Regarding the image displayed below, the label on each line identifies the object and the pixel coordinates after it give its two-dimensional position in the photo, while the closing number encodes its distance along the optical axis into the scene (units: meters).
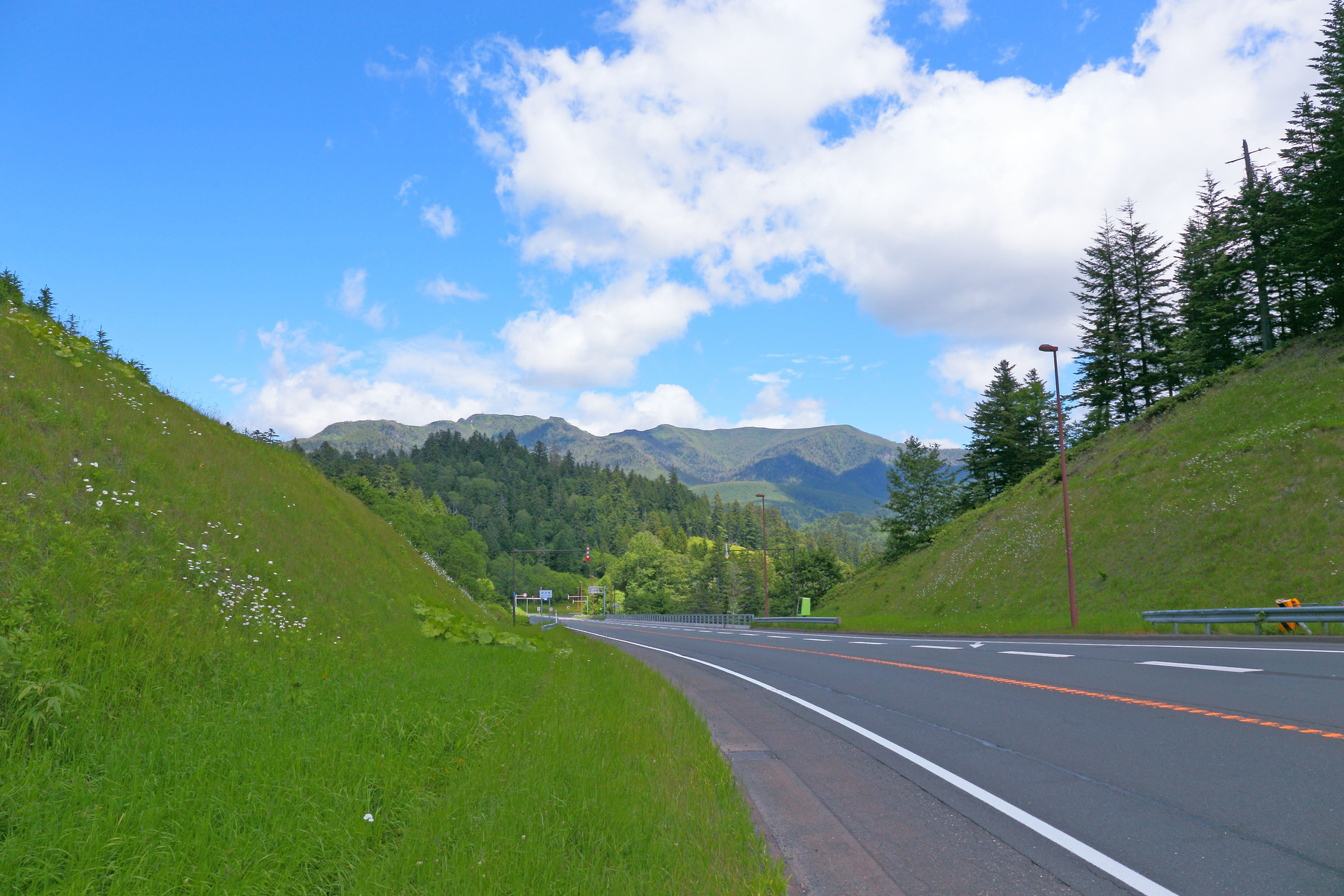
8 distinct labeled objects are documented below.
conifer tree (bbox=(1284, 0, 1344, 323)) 32.56
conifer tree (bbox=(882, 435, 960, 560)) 56.66
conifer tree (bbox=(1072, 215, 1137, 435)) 47.75
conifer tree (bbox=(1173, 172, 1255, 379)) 39.97
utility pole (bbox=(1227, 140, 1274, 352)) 37.00
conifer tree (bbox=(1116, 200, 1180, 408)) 45.75
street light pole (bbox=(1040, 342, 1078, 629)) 23.90
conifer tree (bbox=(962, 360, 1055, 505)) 53.34
